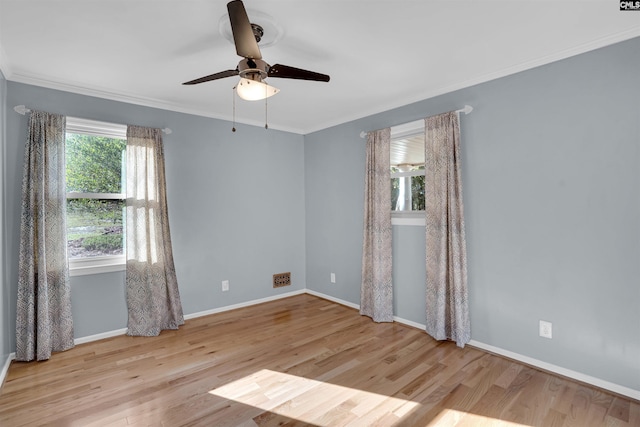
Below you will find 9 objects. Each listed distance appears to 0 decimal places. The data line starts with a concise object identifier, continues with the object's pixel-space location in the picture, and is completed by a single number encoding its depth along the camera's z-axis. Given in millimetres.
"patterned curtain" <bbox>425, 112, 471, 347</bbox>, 2980
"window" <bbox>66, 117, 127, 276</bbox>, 3135
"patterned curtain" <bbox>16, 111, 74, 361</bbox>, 2744
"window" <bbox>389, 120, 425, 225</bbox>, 3516
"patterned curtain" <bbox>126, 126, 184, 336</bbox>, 3314
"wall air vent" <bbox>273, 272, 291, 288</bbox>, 4594
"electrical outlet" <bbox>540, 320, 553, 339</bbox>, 2545
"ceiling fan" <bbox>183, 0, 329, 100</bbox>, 1682
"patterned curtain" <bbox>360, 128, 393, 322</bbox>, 3674
